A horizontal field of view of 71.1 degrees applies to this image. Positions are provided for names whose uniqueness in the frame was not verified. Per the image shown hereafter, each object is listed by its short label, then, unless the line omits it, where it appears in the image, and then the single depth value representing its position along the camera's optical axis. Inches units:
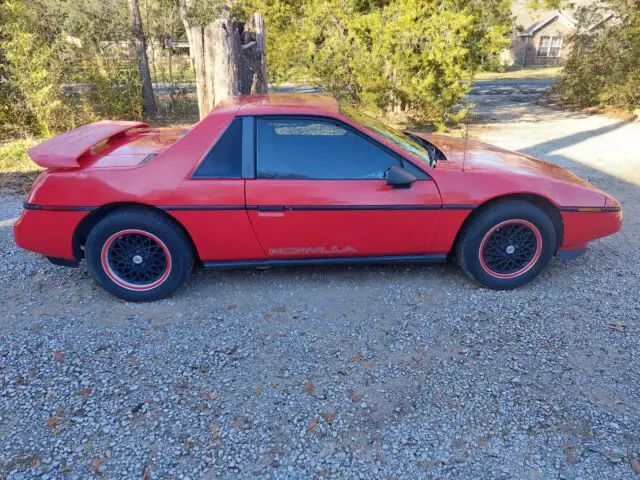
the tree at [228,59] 211.8
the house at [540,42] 1533.0
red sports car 126.3
